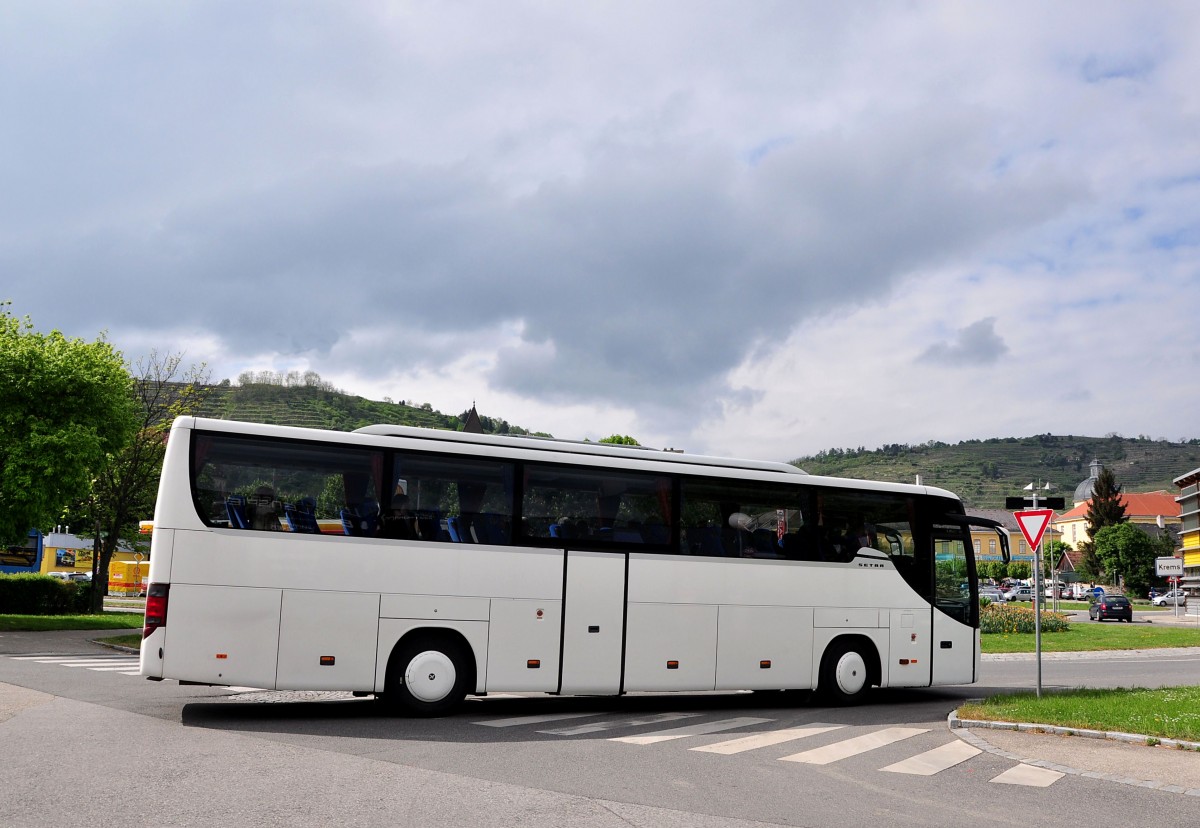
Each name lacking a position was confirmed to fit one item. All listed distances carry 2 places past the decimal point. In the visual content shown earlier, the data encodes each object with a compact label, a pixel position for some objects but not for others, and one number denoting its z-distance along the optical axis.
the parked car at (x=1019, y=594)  95.12
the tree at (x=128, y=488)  38.94
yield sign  15.56
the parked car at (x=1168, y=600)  85.93
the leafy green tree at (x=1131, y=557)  99.50
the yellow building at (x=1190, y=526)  97.31
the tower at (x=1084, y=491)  157.44
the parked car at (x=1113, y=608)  56.91
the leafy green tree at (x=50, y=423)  30.00
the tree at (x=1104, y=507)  115.19
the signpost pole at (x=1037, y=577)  13.93
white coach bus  12.00
